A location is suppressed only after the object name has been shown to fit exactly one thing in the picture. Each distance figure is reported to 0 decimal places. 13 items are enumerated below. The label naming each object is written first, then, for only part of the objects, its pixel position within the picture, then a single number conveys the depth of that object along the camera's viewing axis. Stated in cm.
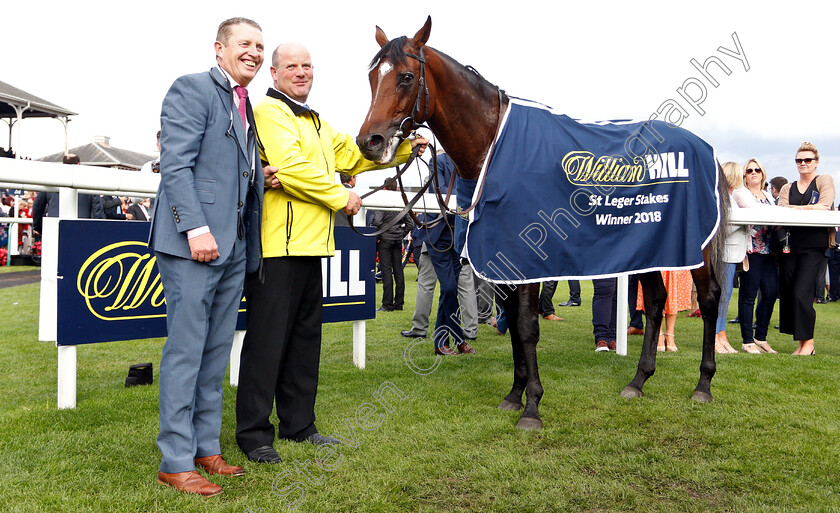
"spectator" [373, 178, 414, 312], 954
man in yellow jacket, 295
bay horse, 327
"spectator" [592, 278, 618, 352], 630
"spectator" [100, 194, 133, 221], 676
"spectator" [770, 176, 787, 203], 914
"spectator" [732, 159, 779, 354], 653
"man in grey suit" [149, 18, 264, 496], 252
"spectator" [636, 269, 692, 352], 629
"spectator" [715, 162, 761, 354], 590
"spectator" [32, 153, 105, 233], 600
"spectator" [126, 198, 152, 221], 795
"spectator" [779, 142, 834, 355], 610
